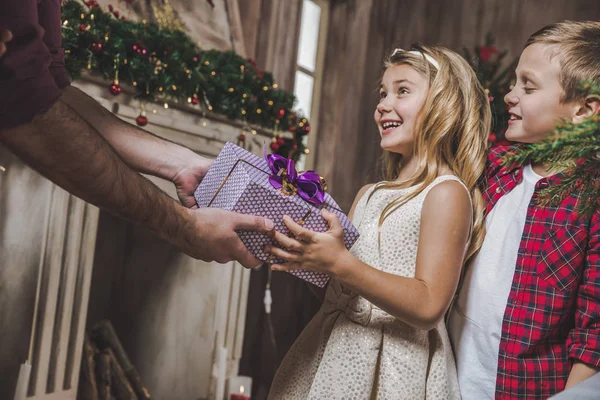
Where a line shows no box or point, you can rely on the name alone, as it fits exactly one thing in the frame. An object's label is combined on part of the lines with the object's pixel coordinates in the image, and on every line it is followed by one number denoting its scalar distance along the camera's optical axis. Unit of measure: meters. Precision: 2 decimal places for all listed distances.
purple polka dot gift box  1.26
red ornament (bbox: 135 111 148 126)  2.35
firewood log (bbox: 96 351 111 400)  2.57
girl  1.27
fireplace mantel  2.13
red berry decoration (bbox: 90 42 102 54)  2.14
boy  1.29
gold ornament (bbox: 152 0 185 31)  2.73
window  4.09
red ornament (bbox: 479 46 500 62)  3.70
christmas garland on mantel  2.14
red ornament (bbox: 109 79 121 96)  2.27
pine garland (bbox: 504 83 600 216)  0.75
